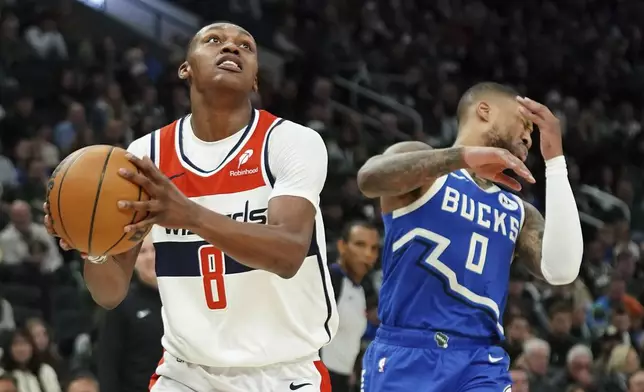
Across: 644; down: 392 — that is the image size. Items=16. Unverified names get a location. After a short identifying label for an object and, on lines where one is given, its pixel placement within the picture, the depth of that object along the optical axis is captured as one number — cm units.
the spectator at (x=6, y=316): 911
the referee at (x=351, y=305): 804
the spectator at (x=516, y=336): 974
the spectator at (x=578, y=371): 962
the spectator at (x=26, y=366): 775
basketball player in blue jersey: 479
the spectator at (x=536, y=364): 908
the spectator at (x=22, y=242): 1012
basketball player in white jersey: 383
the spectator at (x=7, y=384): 696
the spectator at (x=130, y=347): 569
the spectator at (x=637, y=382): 925
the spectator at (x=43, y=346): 798
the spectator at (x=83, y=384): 658
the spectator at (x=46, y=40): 1441
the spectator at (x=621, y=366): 985
